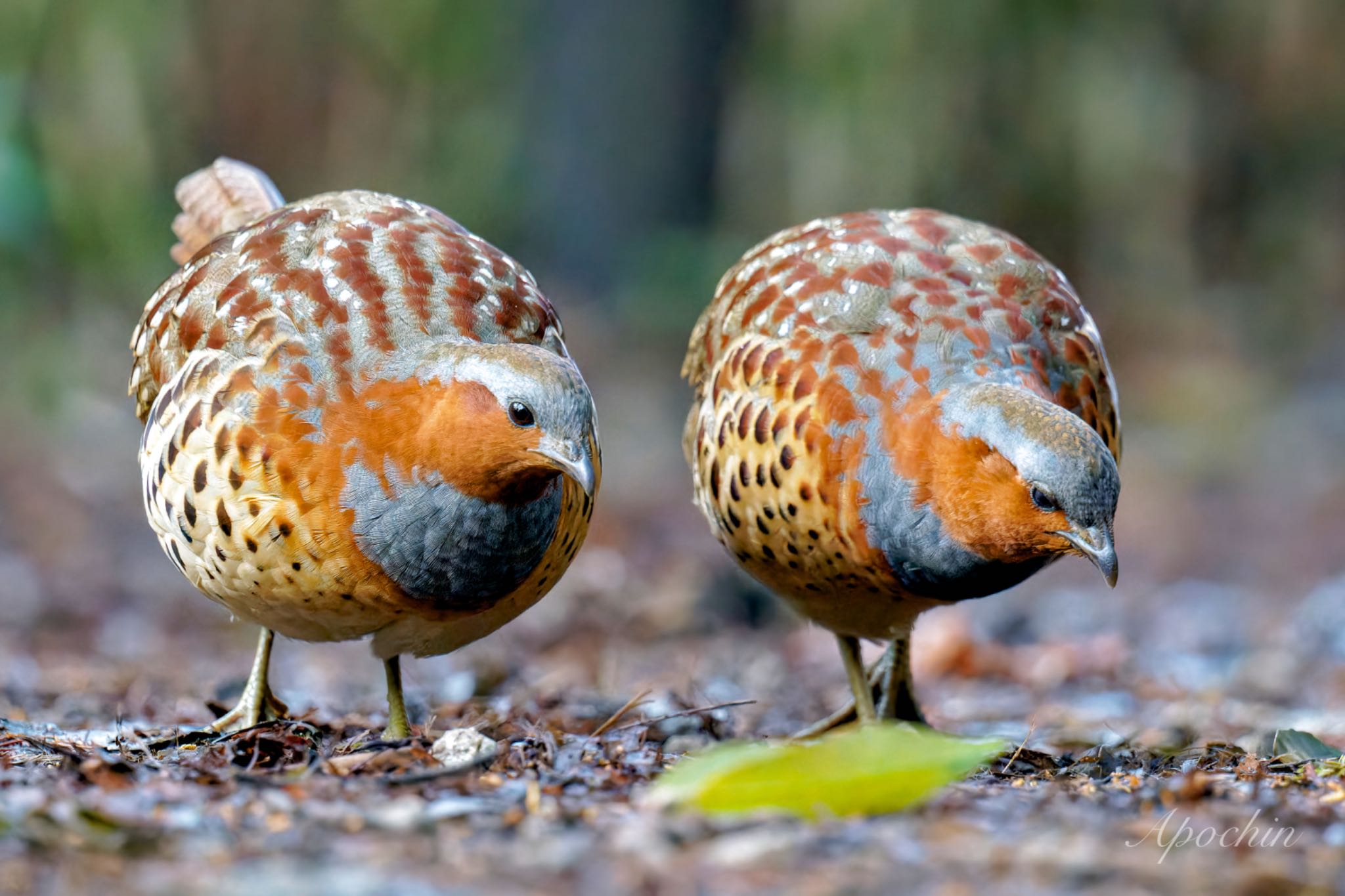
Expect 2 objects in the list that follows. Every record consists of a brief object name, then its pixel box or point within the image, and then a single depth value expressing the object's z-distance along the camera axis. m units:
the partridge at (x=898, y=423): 9.59
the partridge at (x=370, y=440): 9.22
